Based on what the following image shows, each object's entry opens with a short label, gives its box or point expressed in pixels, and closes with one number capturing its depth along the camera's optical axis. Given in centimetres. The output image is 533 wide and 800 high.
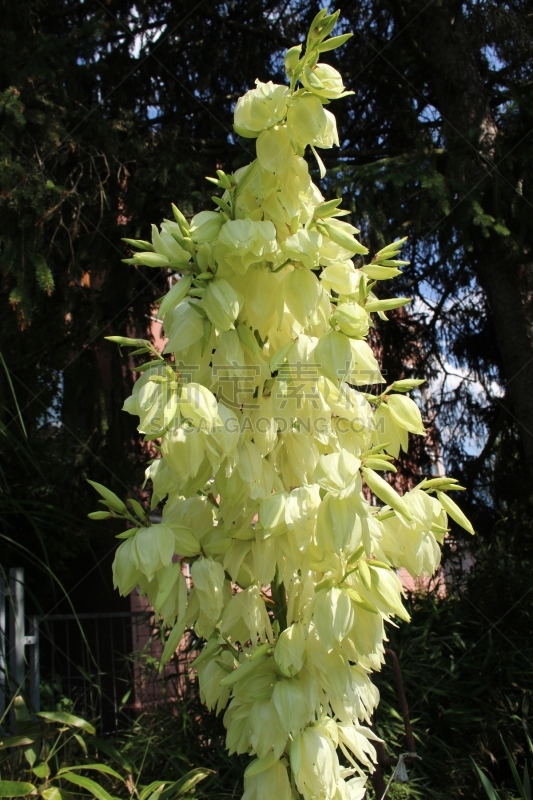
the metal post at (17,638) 233
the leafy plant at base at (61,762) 167
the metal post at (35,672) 247
